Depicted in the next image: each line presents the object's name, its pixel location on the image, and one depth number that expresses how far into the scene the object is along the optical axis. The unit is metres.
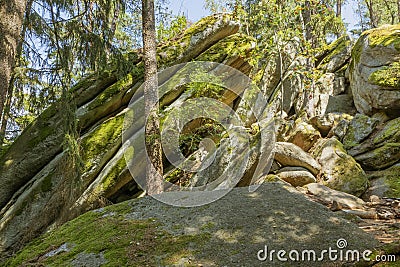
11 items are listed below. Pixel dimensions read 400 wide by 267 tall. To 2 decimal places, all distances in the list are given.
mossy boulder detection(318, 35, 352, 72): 14.52
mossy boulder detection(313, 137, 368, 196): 6.83
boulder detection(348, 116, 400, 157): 8.30
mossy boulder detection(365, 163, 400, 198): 6.70
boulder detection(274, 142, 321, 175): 7.61
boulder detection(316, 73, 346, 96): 13.28
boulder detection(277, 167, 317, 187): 7.10
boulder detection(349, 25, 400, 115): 9.48
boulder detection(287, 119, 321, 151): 9.38
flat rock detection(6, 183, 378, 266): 3.25
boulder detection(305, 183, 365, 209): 5.49
